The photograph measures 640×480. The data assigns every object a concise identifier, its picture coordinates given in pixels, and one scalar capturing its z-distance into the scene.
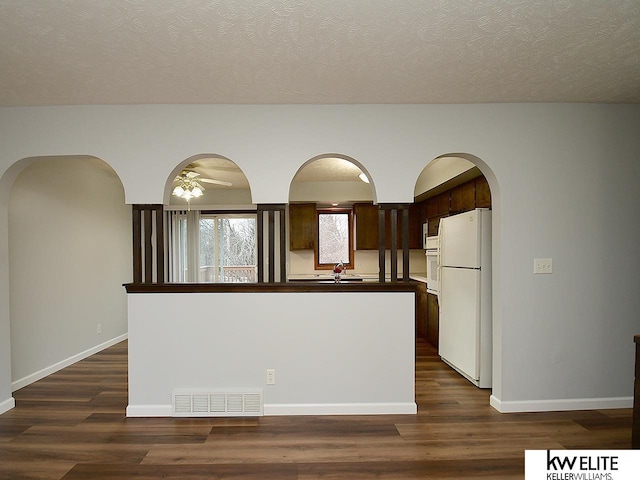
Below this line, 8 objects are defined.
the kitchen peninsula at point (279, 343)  2.81
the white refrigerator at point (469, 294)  3.32
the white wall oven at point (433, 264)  4.20
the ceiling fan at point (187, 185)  4.30
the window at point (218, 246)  6.16
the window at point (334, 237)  6.00
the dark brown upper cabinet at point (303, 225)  5.74
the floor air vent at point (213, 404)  2.78
